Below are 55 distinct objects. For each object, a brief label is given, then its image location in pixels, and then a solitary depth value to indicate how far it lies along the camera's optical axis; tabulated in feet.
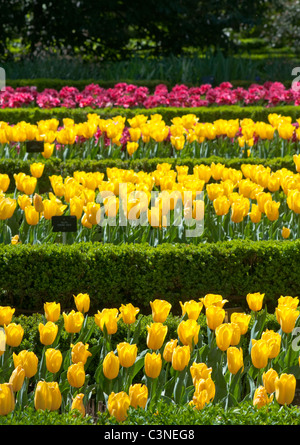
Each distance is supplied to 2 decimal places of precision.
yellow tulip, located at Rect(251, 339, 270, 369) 20.17
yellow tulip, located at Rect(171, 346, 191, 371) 20.12
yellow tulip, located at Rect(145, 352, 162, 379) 19.83
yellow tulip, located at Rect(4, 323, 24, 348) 21.16
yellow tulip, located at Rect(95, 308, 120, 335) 21.98
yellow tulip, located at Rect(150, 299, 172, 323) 22.29
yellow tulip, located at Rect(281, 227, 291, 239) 34.22
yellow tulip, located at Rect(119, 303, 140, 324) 22.24
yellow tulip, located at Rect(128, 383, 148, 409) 18.30
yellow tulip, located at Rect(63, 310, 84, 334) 22.11
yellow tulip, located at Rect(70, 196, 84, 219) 32.30
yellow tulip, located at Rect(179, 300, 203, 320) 22.34
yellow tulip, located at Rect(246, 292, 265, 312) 23.66
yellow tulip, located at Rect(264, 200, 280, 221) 32.35
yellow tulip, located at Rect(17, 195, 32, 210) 32.65
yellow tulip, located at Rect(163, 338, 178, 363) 20.92
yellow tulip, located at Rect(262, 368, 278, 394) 19.19
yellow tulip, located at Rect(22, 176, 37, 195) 34.76
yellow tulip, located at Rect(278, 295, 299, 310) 22.47
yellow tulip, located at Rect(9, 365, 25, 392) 19.07
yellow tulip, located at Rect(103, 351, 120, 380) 19.75
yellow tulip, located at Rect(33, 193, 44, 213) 32.81
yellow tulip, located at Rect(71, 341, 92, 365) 20.07
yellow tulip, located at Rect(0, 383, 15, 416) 17.73
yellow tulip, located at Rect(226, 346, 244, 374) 20.06
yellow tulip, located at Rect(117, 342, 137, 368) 20.18
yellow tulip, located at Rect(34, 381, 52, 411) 17.94
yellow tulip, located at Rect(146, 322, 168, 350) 20.94
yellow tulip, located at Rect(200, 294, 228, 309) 22.63
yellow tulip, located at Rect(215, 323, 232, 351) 20.76
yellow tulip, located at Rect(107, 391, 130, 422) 17.57
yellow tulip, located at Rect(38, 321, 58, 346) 21.42
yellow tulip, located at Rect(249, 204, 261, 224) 32.94
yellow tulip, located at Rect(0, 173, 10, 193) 34.65
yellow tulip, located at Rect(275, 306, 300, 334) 22.21
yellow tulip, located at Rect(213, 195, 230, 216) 32.71
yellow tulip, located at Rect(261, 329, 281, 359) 20.39
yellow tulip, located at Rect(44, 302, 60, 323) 22.36
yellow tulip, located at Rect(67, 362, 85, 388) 19.45
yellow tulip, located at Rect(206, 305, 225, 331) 21.95
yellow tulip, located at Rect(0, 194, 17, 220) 31.65
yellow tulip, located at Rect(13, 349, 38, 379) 19.54
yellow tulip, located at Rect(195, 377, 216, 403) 18.72
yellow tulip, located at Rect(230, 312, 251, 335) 21.57
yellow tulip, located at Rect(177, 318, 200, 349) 21.09
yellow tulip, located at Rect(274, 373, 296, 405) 18.67
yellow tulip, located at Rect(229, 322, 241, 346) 20.90
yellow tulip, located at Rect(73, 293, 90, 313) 23.49
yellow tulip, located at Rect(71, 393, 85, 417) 18.42
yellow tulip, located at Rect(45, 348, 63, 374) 19.98
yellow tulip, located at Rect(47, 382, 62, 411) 18.08
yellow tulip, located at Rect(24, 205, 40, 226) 31.35
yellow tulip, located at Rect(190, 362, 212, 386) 19.29
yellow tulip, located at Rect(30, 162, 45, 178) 37.50
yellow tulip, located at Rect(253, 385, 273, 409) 18.71
